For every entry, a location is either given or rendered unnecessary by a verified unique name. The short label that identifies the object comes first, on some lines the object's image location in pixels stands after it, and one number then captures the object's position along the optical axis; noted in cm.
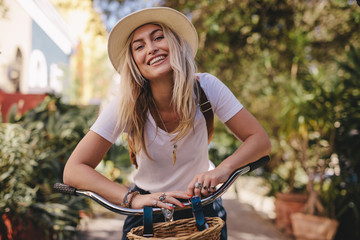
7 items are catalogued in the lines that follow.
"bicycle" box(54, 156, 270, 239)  127
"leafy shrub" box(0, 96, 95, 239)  306
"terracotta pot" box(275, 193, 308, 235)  509
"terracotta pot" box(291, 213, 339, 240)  430
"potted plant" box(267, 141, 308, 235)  511
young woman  165
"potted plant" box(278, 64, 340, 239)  443
